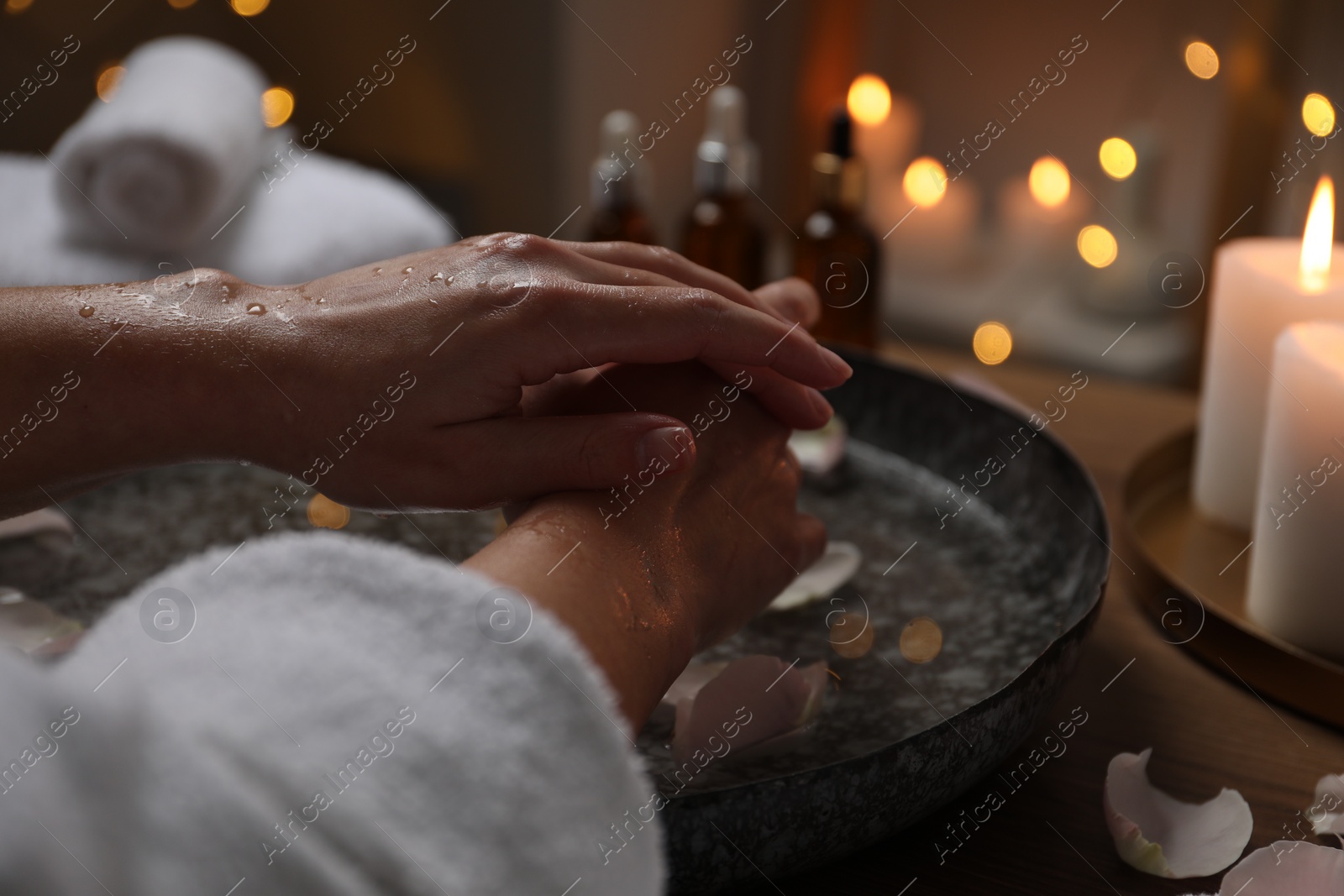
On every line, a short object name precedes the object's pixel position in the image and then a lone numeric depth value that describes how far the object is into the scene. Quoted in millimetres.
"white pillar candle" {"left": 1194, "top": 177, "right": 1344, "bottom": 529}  689
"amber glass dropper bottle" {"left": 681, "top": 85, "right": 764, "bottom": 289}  928
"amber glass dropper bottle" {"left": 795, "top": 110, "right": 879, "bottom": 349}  893
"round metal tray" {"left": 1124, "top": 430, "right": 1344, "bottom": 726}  552
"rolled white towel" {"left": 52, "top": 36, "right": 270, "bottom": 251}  921
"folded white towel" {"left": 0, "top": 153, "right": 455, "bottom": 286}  951
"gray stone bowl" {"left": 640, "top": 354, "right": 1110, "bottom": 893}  400
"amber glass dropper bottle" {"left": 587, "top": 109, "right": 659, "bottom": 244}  921
